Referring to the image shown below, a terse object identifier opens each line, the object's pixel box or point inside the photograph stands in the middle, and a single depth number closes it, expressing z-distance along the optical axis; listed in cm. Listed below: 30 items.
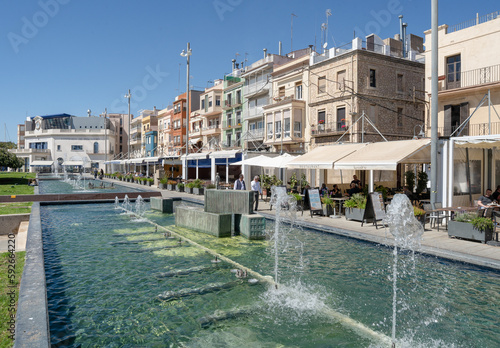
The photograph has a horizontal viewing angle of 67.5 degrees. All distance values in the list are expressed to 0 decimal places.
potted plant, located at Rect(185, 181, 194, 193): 2749
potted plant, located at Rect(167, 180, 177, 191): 3147
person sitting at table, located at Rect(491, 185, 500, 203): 1367
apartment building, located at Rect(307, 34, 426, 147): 3033
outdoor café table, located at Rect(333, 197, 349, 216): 1491
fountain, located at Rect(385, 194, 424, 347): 918
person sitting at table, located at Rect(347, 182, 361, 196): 1570
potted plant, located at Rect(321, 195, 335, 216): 1487
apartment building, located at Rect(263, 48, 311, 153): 3494
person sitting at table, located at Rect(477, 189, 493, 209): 1140
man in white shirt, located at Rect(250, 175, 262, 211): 1726
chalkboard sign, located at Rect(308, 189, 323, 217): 1489
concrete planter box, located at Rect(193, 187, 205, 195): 2653
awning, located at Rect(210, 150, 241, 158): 2758
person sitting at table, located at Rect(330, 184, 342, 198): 1633
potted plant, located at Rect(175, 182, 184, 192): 2919
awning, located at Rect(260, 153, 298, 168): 1933
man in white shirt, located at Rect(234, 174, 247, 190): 1764
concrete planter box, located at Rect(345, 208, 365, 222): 1353
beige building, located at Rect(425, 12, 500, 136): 2280
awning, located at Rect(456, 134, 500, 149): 1224
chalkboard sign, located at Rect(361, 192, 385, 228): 1252
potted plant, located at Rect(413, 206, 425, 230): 1191
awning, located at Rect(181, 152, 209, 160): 3104
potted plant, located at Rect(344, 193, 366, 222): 1358
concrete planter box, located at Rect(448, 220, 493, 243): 955
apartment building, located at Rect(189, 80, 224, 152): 5206
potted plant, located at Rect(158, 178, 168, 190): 3334
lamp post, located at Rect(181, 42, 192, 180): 3431
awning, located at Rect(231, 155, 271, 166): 2166
